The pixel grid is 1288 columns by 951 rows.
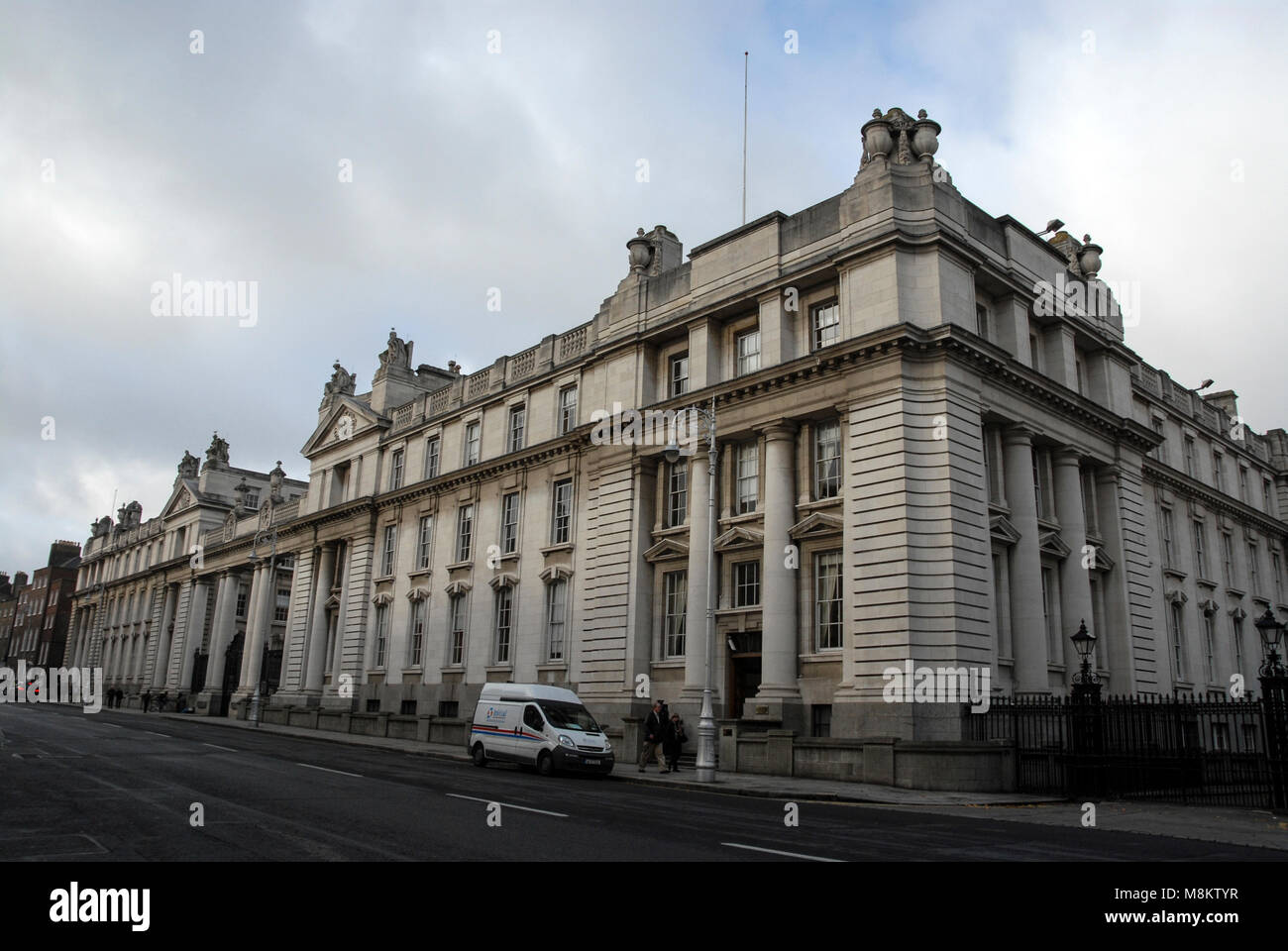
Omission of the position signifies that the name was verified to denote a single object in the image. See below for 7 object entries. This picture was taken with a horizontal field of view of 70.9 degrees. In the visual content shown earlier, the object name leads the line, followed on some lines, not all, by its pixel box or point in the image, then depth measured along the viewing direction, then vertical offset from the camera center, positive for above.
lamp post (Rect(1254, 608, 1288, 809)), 17.45 -0.37
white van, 23.08 -1.38
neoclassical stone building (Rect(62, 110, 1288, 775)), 24.67 +6.55
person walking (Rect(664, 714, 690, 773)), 24.41 -1.70
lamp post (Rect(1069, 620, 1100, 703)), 20.91 +0.43
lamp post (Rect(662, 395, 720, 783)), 21.31 -0.29
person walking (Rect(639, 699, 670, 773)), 24.97 -1.40
